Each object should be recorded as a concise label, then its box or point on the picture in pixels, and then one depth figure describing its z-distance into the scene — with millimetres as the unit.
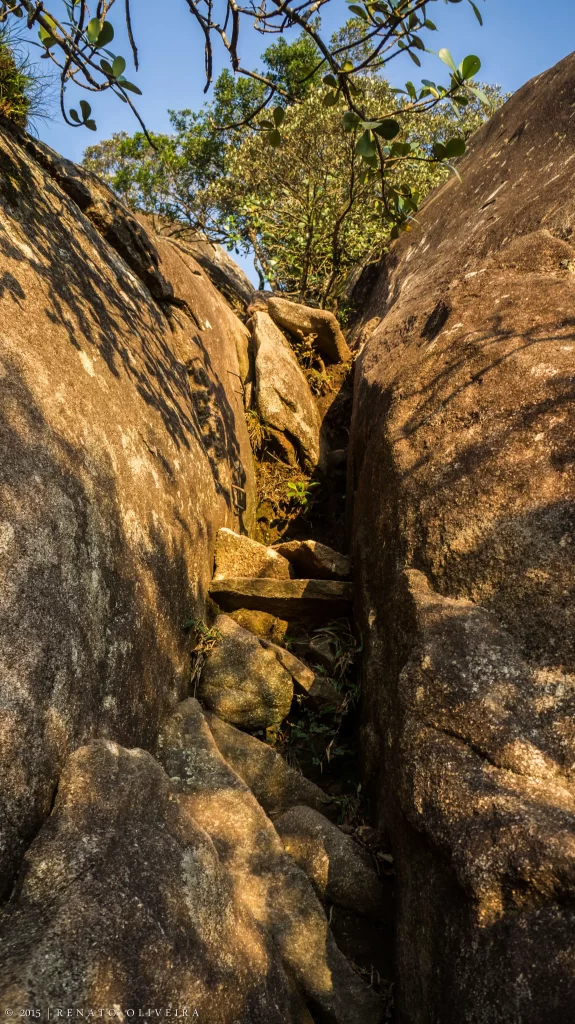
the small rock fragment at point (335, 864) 3043
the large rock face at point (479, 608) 2227
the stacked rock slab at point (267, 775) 3543
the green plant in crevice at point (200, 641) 4016
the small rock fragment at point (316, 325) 7762
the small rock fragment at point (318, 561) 4766
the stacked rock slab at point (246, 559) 4906
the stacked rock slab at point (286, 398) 6793
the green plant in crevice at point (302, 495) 6418
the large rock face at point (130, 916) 1874
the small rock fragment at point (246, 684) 3980
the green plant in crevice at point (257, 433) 6777
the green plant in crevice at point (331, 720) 4017
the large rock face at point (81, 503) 2436
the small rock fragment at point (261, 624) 4691
